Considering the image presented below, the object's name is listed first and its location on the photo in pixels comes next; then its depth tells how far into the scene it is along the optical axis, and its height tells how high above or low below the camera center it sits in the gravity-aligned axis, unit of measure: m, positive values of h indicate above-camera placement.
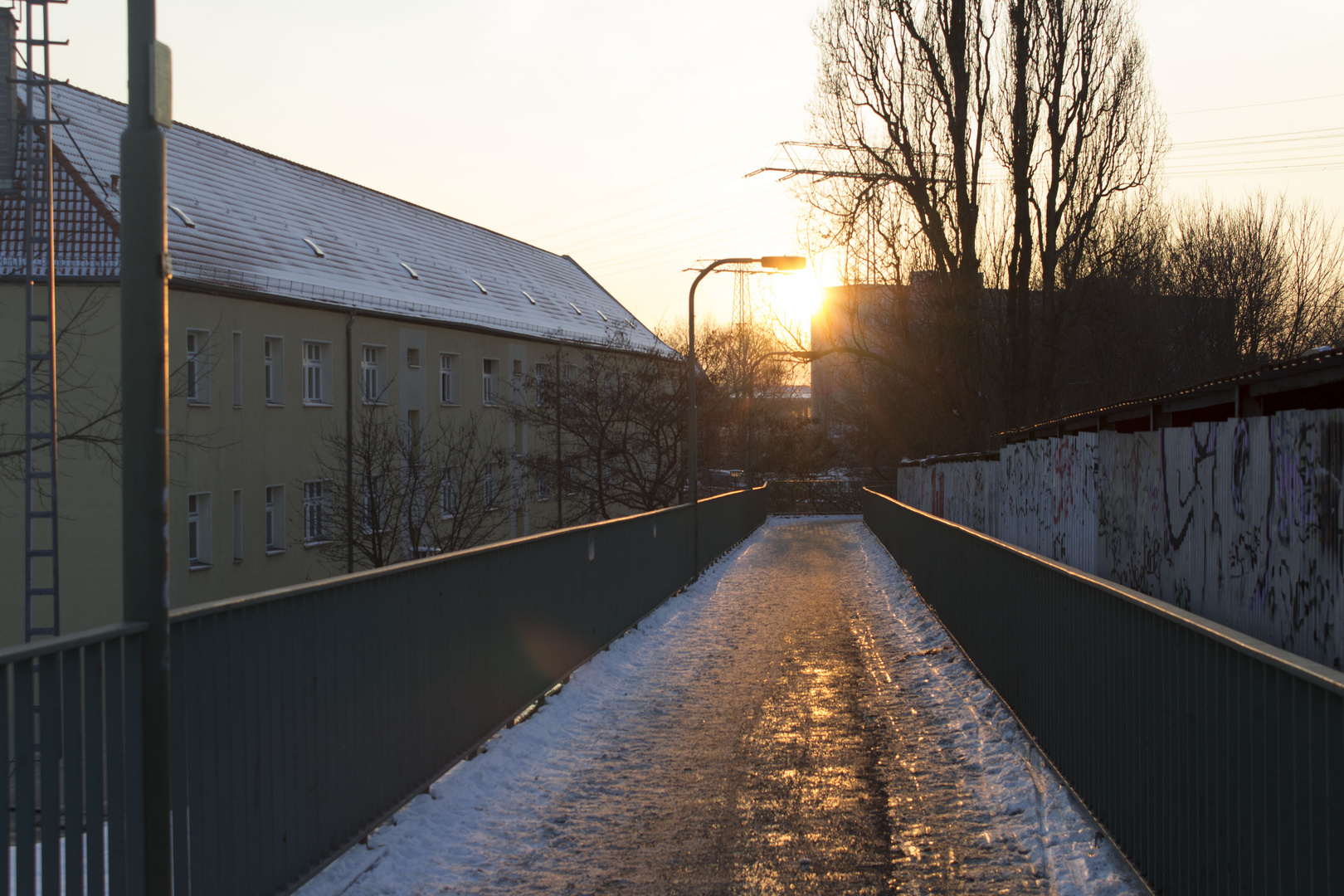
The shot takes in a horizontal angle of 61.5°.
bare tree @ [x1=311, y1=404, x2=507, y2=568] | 28.22 -1.11
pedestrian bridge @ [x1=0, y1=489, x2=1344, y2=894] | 3.57 -1.52
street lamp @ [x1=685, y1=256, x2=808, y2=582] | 18.67 +1.96
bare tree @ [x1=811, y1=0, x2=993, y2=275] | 29.33 +8.83
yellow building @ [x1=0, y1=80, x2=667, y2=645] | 23.86 +2.62
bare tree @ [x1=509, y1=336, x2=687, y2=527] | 39.34 +0.84
